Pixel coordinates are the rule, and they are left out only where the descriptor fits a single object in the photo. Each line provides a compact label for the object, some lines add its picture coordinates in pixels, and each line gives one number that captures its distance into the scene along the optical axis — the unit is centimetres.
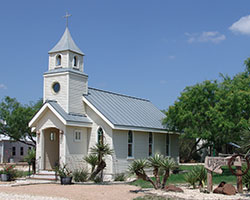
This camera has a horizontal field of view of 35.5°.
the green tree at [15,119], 4053
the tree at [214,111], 2520
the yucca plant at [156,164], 1784
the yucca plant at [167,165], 1755
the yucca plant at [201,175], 1870
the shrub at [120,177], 2441
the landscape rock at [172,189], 1741
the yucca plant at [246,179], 1852
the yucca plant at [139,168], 1762
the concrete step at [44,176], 2427
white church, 2491
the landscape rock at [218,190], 1722
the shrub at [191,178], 1884
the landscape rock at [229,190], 1697
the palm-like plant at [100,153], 2358
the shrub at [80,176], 2319
